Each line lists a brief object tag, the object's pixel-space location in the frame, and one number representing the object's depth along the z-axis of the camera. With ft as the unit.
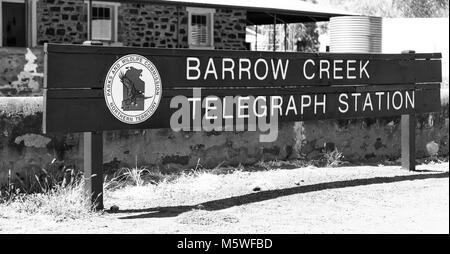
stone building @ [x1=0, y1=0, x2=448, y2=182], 28.02
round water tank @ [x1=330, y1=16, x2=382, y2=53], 40.70
